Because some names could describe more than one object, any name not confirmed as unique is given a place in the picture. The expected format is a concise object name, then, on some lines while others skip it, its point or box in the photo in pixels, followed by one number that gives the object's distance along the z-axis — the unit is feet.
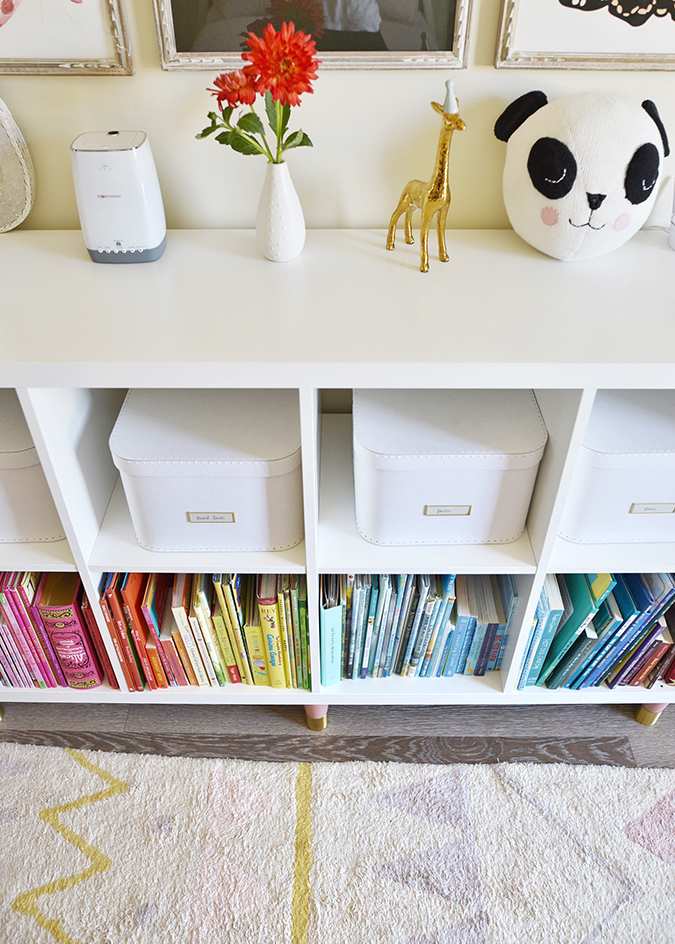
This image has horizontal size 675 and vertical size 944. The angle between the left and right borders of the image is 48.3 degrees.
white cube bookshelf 3.10
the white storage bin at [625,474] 3.51
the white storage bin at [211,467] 3.55
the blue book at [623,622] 4.13
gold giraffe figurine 3.40
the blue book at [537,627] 4.12
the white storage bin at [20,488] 3.59
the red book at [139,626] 4.03
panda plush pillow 3.54
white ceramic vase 3.59
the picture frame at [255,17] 3.53
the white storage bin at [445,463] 3.54
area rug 3.92
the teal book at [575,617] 4.10
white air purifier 3.52
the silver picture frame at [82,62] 3.63
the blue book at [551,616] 4.12
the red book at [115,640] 4.06
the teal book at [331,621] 4.11
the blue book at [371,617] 4.12
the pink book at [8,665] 4.36
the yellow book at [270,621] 4.05
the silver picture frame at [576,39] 3.57
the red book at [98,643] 4.14
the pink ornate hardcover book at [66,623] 4.10
